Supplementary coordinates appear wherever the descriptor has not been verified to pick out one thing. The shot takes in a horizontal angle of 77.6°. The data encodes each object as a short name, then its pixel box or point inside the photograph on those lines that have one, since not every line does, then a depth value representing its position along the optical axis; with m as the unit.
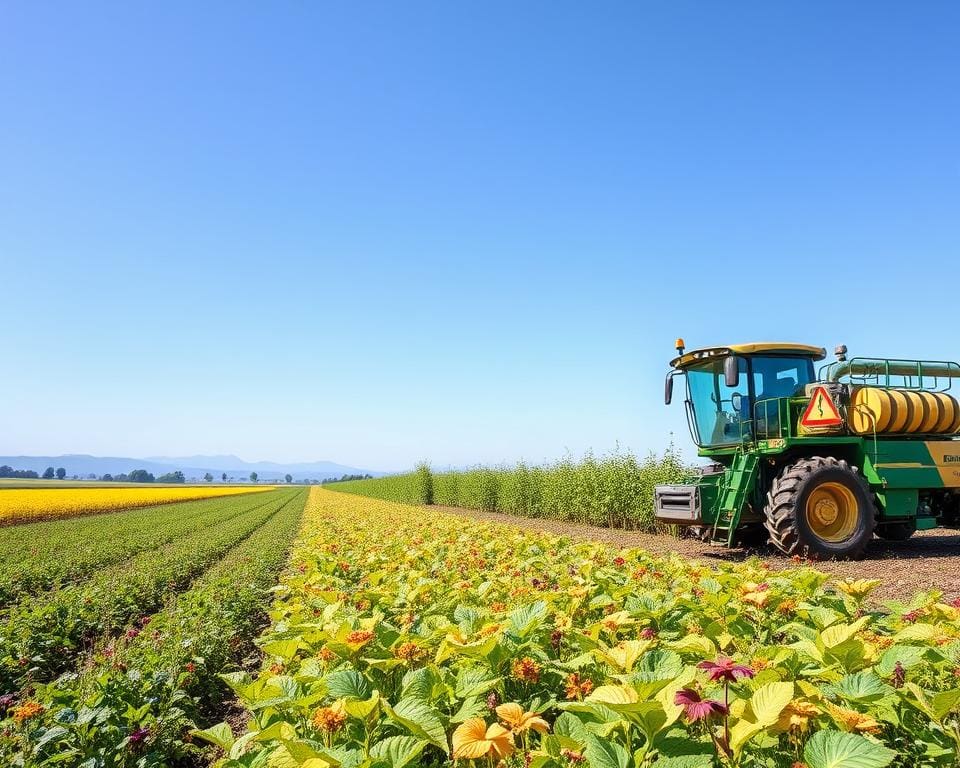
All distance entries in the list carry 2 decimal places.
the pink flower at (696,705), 1.18
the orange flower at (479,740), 1.34
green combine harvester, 7.45
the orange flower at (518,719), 1.47
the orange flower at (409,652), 1.99
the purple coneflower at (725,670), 1.17
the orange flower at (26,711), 2.47
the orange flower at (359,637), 1.99
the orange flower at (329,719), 1.54
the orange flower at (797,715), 1.42
